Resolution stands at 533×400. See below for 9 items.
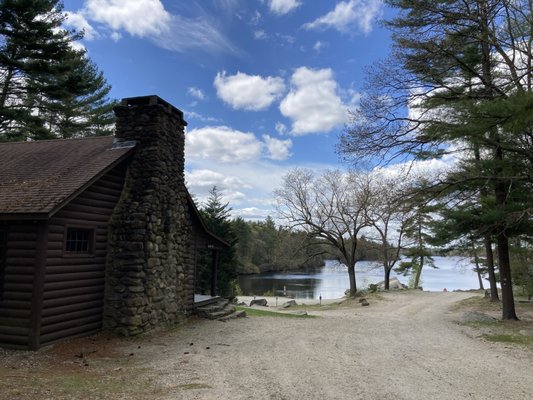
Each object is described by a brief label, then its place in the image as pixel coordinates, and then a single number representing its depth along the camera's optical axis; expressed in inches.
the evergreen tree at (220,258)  1175.6
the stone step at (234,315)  511.9
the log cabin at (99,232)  317.7
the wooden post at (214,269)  616.0
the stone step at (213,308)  514.9
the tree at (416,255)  1223.5
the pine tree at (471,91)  446.3
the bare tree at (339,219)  1104.2
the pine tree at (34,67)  706.2
